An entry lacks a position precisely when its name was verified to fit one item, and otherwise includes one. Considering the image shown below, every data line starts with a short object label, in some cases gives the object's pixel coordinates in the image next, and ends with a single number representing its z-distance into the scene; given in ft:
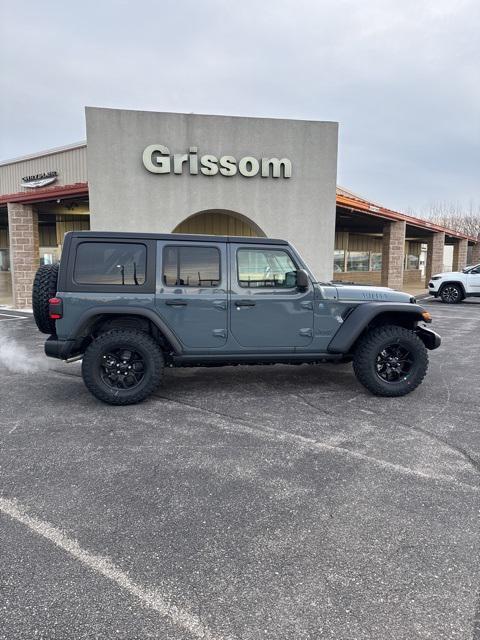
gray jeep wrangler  16.72
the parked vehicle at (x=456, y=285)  56.44
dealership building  36.96
